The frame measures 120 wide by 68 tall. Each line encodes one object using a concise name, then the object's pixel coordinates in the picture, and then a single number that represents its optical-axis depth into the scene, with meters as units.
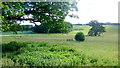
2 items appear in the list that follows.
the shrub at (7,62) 4.61
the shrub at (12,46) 8.74
